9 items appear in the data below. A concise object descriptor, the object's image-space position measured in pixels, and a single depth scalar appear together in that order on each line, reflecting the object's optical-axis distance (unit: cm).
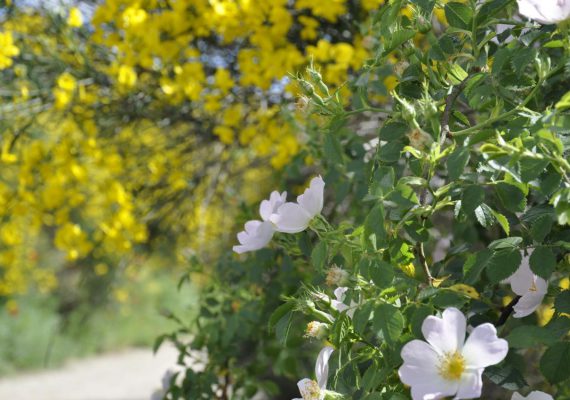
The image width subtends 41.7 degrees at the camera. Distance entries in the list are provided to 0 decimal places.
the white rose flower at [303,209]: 85
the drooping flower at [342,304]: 85
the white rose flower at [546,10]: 76
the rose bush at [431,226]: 73
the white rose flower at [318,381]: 82
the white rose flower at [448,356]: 71
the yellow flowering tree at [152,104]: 184
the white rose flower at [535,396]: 82
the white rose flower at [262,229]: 92
